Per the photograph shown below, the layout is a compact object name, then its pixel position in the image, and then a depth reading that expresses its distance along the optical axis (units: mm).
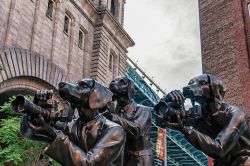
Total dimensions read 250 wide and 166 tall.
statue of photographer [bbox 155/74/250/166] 2463
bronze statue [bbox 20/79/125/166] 2200
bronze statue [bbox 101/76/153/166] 3049
